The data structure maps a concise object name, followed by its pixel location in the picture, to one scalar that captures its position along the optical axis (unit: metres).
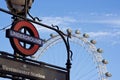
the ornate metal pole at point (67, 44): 15.07
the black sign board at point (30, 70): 13.11
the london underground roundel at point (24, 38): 14.22
